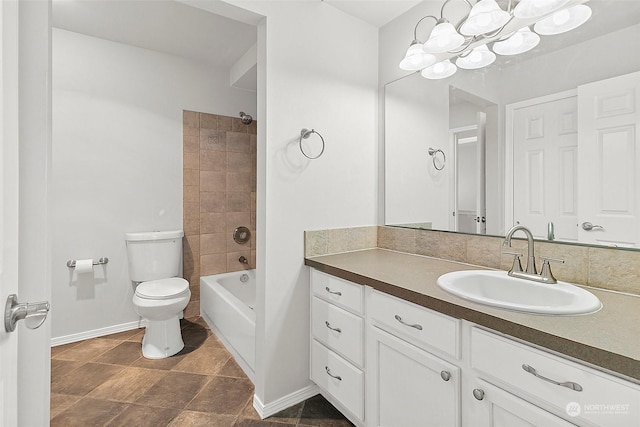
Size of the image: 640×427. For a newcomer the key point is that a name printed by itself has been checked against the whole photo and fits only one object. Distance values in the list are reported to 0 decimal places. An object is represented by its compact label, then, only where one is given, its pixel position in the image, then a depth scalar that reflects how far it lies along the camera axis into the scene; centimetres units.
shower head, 321
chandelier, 130
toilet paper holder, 248
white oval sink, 98
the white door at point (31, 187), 65
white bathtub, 213
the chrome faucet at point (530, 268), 125
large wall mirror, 120
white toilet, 228
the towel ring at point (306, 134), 182
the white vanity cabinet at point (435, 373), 80
